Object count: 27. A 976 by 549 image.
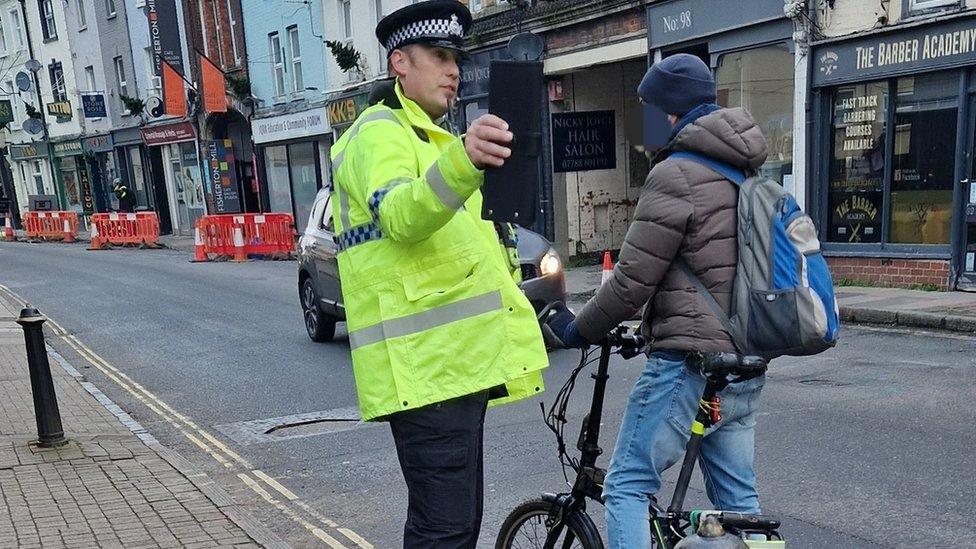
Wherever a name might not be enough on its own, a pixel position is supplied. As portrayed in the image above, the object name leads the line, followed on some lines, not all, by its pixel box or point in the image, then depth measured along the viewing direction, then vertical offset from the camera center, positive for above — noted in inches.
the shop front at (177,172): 1179.9 +0.4
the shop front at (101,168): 1402.6 +15.6
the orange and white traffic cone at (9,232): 1337.4 -81.6
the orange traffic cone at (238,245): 816.9 -78.4
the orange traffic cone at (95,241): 1052.6 -83.4
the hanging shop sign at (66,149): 1493.4 +58.0
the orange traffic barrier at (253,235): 819.4 -70.4
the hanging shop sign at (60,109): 1392.7 +123.4
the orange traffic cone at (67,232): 1235.2 -80.9
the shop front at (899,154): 403.9 -16.6
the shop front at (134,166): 1317.7 +15.3
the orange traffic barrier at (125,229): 1061.8 -71.1
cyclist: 98.9 -20.9
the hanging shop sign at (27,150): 1603.1 +64.2
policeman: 87.5 -16.4
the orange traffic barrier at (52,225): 1240.2 -70.3
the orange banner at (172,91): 1037.2 +104.3
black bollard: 213.8 -54.8
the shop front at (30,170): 1617.9 +24.0
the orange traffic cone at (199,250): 846.0 -84.4
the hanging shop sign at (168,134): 1158.3 +57.1
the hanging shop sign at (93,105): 1342.3 +120.8
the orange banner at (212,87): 995.3 +103.5
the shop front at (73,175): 1502.2 +7.6
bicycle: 97.9 -47.7
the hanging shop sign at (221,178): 1114.1 -13.2
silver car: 320.8 -51.3
